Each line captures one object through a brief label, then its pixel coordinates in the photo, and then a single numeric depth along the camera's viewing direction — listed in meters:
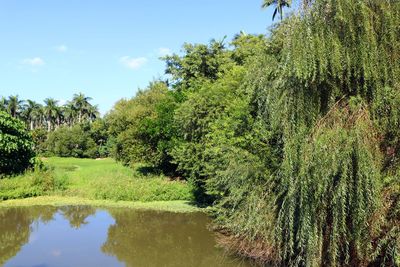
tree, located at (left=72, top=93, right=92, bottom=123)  81.88
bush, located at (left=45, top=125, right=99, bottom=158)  58.38
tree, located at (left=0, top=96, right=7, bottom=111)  68.65
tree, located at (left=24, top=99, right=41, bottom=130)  76.19
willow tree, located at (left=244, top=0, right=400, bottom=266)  7.61
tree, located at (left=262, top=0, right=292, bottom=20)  31.87
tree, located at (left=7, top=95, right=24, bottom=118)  71.62
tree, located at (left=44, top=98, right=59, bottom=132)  78.06
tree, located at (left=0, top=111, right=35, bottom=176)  25.81
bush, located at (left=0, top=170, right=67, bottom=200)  23.45
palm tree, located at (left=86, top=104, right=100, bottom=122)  83.46
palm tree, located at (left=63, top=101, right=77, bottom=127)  80.06
